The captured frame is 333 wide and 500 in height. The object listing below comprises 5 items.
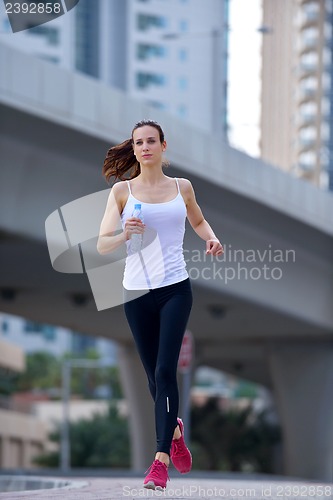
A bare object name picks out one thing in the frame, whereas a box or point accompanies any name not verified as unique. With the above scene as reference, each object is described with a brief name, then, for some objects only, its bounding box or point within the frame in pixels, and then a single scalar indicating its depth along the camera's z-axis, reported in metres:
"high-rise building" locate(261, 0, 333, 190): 142.00
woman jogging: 7.30
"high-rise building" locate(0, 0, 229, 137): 122.44
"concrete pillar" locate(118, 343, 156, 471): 39.47
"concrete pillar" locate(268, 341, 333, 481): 36.94
